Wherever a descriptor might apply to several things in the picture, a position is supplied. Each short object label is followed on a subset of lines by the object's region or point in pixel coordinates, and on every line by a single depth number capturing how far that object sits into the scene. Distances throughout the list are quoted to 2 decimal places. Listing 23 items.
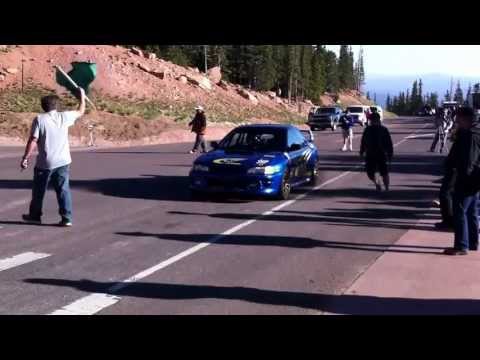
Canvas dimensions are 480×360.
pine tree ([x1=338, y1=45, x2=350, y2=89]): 140.88
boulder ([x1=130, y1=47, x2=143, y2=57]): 73.50
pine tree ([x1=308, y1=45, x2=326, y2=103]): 114.69
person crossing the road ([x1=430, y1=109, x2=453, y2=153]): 25.84
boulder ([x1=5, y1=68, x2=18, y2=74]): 54.97
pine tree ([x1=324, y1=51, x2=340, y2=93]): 129.12
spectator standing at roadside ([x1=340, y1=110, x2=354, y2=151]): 25.89
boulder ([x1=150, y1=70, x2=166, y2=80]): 69.50
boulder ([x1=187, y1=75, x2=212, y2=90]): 74.69
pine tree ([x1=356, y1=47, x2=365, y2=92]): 166.04
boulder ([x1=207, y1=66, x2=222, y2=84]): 82.50
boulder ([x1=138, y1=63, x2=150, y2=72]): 69.62
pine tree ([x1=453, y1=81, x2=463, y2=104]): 121.02
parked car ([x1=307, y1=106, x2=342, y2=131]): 49.44
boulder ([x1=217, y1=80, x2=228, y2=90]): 83.12
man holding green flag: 9.73
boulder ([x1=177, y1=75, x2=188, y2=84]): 72.38
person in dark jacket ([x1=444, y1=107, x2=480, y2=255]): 7.95
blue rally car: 12.32
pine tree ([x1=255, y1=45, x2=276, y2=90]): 92.19
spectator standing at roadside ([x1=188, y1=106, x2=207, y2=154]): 24.08
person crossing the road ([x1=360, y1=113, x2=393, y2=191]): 13.39
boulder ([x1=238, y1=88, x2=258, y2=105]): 83.12
